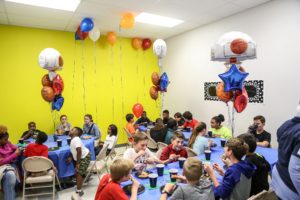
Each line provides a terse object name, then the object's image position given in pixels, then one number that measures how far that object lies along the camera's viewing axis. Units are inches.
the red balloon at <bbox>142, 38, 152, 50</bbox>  301.9
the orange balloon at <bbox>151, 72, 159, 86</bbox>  246.5
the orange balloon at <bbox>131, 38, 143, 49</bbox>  296.0
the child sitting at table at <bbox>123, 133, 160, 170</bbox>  113.6
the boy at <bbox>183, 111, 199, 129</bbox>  229.0
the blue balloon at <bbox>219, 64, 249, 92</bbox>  138.4
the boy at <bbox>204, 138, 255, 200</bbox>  79.9
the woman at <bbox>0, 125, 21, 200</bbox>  138.9
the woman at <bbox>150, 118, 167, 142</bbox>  194.2
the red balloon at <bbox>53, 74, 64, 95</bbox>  197.0
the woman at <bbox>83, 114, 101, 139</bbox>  224.1
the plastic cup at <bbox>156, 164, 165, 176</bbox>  99.4
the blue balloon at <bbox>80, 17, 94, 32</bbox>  215.0
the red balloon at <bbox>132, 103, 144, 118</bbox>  266.5
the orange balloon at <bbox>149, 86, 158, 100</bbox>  255.2
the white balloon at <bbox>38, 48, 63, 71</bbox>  185.9
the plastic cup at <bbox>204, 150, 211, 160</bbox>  120.7
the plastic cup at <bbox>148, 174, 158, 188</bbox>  87.6
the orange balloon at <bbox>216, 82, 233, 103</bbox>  150.5
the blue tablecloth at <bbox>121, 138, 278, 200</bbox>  83.3
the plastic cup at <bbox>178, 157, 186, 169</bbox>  109.1
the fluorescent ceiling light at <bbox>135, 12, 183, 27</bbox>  219.4
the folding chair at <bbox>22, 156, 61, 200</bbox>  144.8
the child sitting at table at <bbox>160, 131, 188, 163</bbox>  127.3
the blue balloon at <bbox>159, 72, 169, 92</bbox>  245.1
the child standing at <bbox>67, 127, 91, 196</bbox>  156.7
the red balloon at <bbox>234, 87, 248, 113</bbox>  146.6
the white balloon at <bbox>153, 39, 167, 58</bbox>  230.0
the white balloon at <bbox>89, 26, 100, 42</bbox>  237.1
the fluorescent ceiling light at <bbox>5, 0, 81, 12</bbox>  179.8
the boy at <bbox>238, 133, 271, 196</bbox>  89.4
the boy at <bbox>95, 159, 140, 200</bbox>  75.5
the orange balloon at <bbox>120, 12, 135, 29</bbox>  209.8
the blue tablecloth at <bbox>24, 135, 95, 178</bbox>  159.0
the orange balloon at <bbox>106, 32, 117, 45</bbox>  268.1
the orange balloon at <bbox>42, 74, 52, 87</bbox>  197.8
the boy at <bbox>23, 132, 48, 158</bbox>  150.3
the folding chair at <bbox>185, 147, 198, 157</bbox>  134.2
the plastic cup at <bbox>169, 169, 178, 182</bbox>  92.0
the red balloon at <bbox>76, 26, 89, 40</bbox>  237.1
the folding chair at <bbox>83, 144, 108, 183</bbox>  162.3
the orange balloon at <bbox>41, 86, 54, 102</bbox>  191.3
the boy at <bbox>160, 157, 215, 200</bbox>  70.4
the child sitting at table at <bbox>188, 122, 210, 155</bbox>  139.9
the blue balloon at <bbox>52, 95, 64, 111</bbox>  203.5
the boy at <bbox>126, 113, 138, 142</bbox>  231.7
